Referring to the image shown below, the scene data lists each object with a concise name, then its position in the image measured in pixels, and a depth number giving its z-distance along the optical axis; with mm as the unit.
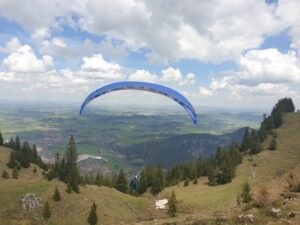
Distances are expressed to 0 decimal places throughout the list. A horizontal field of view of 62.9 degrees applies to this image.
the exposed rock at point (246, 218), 24728
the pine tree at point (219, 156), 77673
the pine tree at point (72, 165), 46811
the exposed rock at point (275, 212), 25327
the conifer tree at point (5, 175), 61263
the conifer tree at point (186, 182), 63885
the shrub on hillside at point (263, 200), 27567
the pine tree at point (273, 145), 82237
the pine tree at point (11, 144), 91340
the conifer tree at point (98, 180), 63763
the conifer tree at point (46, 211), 39528
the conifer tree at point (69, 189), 45480
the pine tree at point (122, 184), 62590
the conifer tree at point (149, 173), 62477
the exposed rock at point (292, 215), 24813
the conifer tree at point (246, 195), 38569
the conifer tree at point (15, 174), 63124
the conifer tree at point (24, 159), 79744
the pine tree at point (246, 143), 88686
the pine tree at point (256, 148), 81241
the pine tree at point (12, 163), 75966
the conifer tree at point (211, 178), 64710
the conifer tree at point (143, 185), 61943
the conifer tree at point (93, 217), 40297
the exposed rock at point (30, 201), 40702
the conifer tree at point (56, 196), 43331
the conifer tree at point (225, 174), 65624
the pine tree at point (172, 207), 43493
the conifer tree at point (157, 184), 60081
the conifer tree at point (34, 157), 84818
